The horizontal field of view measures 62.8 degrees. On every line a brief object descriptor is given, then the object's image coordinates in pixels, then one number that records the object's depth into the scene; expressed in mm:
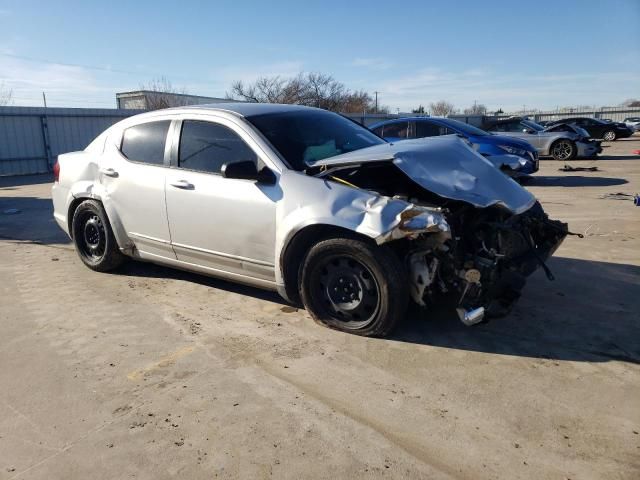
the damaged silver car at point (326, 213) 3539
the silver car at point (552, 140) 16812
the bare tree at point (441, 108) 80631
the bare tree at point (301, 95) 41500
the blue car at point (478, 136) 10672
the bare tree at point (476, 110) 75362
